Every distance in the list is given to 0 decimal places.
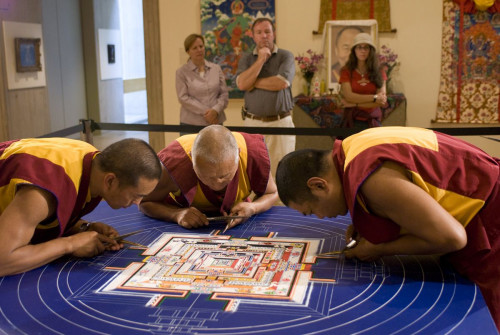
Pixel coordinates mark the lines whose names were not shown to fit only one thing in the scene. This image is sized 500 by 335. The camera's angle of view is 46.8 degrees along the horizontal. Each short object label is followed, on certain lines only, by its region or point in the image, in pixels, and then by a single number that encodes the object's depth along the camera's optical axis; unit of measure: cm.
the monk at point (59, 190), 211
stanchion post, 412
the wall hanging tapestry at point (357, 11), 651
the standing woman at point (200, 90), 517
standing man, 482
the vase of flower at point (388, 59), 653
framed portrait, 657
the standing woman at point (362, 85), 484
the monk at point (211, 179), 262
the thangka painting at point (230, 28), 675
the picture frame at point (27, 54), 735
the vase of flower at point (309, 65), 664
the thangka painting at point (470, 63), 636
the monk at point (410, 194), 196
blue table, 172
